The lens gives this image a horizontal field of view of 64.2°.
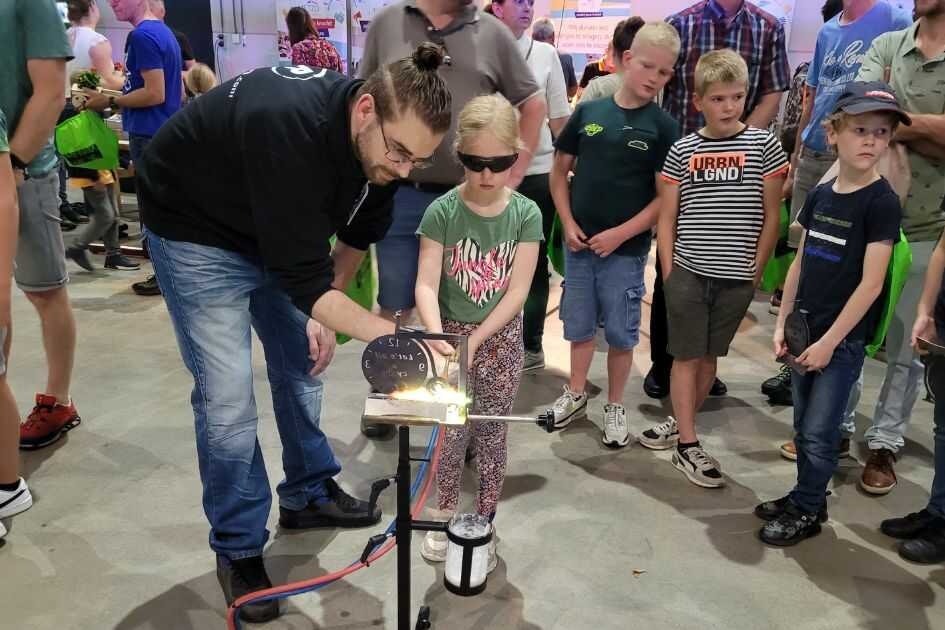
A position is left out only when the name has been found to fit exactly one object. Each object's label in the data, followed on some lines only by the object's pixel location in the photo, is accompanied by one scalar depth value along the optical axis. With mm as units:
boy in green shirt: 2570
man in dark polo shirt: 2307
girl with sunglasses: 1970
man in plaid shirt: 3211
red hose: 1487
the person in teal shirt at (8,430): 1838
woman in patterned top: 4270
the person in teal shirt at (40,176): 2232
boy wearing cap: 2002
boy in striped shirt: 2365
